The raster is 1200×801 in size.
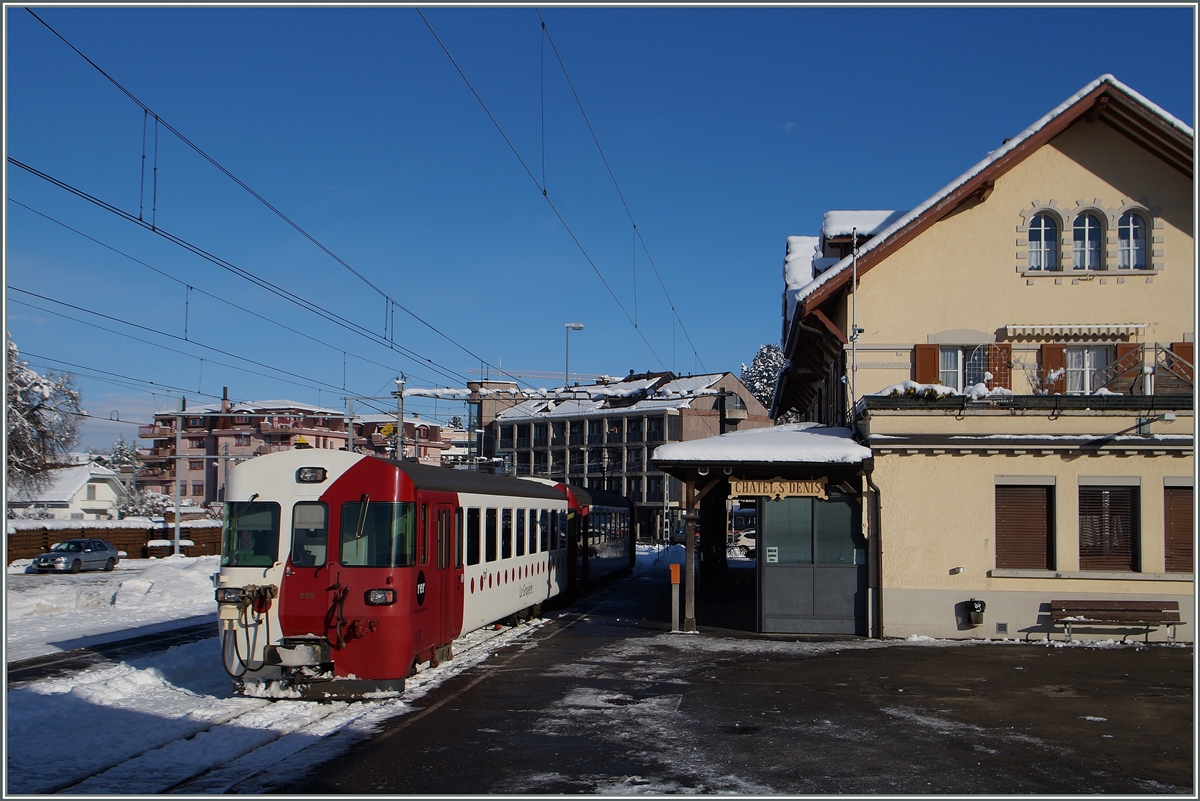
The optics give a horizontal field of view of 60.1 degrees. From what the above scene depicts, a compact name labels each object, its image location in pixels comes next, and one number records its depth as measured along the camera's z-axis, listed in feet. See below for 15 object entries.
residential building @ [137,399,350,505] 266.77
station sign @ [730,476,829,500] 58.59
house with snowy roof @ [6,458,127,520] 255.91
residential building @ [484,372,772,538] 265.95
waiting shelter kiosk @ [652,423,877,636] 58.70
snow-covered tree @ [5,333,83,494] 138.92
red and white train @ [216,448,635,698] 37.52
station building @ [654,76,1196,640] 57.06
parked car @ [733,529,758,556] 183.06
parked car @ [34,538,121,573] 133.28
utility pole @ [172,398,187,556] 142.11
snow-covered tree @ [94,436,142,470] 376.68
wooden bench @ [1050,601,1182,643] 55.77
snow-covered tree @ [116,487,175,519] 258.37
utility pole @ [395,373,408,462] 106.52
